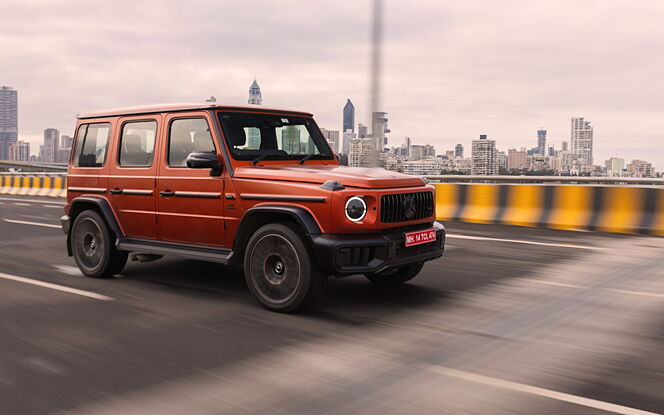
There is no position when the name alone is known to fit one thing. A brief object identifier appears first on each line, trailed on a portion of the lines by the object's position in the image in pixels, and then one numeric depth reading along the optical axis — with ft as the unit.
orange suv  17.40
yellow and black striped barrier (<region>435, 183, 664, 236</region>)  36.96
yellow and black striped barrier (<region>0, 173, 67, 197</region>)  78.54
